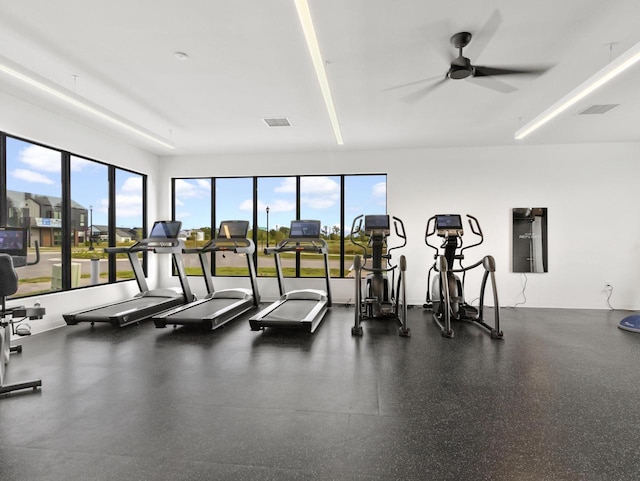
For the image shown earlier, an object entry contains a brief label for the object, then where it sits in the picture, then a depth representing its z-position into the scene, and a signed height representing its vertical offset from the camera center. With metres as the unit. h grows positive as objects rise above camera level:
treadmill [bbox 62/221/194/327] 5.07 -1.11
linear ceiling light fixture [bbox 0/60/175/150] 3.17 +1.61
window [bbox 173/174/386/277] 7.40 +0.74
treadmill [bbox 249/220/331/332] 5.59 -0.77
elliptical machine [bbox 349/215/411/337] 5.63 -0.74
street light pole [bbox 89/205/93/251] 6.24 +0.28
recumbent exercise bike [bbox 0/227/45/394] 2.95 -0.42
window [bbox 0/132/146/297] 4.77 +0.54
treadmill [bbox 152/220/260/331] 4.97 -1.16
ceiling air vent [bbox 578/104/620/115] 4.77 +1.86
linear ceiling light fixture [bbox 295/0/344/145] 2.34 +1.64
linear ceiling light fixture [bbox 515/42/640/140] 2.84 +1.53
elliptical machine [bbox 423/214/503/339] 5.22 -0.77
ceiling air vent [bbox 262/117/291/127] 5.36 +1.90
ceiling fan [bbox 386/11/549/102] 3.05 +1.86
